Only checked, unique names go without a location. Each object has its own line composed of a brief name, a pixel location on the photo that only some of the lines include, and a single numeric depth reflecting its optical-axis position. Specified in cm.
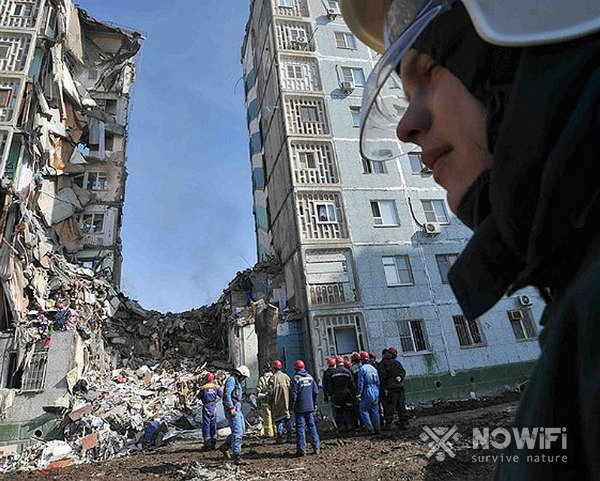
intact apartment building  1705
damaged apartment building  1389
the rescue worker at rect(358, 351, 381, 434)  905
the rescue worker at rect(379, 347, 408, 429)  957
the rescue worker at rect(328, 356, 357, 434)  960
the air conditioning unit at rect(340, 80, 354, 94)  2167
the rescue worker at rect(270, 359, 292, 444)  940
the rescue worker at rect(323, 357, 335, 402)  981
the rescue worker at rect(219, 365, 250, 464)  758
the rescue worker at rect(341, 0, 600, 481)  44
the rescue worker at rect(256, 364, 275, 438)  970
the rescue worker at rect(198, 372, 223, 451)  921
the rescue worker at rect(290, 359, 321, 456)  752
